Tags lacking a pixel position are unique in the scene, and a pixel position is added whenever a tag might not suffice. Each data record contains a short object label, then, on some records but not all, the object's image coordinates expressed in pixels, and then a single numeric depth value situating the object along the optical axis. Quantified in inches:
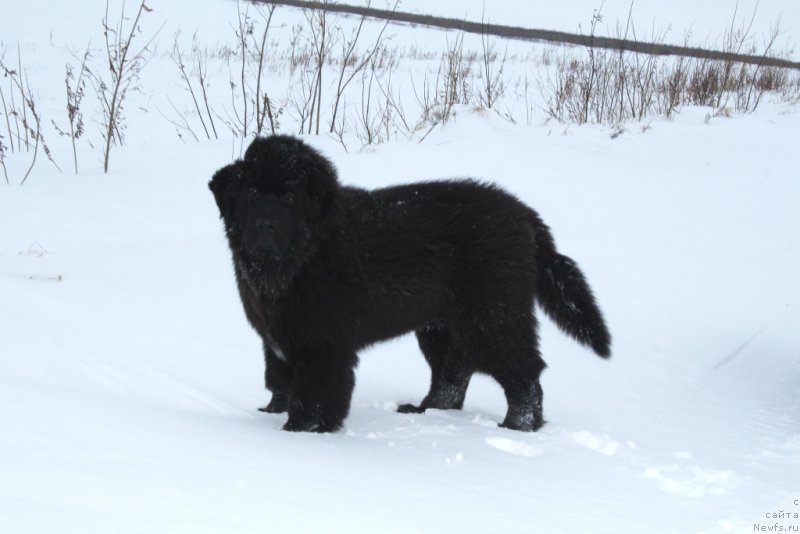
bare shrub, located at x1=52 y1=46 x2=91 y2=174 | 390.9
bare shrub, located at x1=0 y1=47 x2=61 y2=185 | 380.0
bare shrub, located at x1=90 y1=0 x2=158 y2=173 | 380.5
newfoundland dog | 165.3
